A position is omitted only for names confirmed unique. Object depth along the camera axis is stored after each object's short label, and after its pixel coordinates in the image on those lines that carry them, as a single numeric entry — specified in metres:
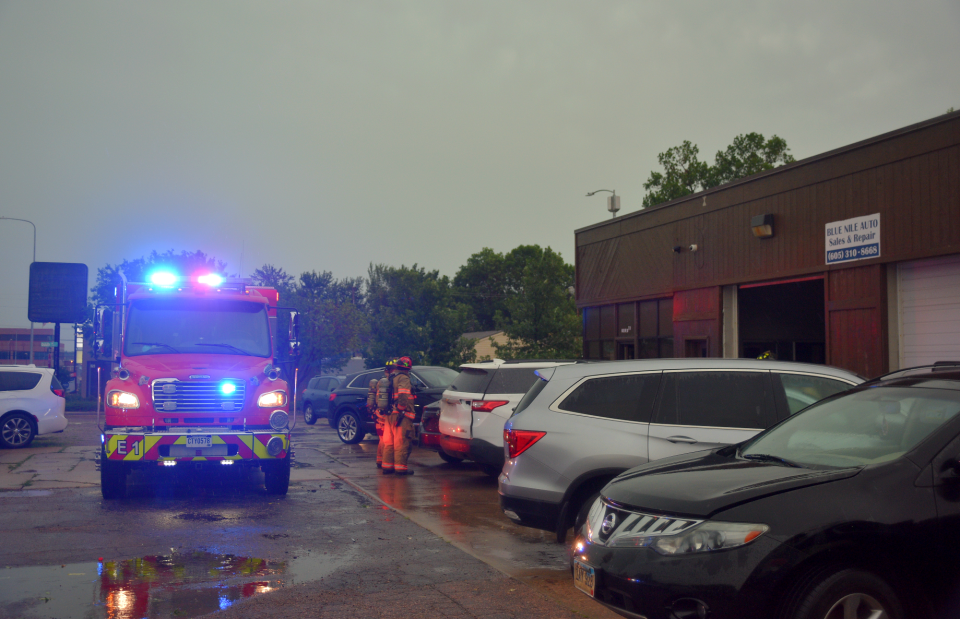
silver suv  6.38
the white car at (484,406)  10.41
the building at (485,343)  57.00
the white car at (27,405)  16.02
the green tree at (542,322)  30.11
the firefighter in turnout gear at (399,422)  12.26
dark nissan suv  3.62
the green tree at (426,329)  33.59
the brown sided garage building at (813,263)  12.79
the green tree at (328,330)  48.65
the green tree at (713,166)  44.50
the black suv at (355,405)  16.34
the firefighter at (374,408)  12.42
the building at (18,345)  114.69
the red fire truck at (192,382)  9.41
